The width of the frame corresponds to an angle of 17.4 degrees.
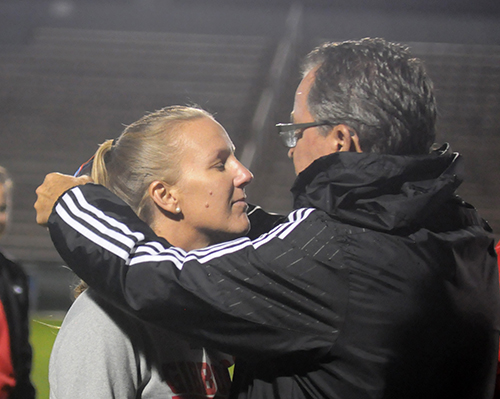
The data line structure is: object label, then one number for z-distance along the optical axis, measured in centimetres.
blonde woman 214
